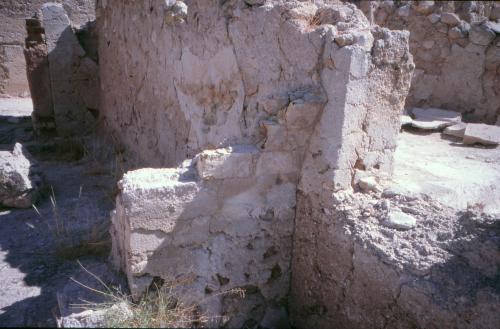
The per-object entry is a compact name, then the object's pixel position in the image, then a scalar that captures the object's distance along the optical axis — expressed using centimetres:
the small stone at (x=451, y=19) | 527
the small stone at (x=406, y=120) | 462
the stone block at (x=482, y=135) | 395
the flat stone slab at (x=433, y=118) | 457
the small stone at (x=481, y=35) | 510
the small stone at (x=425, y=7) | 547
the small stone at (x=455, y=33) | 522
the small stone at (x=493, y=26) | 510
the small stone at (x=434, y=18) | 538
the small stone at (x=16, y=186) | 357
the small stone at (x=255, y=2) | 247
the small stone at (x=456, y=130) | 430
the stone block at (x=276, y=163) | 232
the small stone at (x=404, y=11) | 562
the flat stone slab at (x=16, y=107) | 735
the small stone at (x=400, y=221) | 209
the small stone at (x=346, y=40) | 210
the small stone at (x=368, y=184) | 231
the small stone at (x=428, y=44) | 543
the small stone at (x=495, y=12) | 548
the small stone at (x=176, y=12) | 304
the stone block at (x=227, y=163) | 220
